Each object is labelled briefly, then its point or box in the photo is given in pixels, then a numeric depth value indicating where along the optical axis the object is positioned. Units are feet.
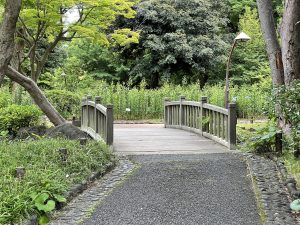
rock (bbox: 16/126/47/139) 35.98
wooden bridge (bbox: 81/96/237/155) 27.12
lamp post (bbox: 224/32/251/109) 40.94
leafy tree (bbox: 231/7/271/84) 83.82
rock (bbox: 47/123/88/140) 29.50
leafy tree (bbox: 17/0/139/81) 43.86
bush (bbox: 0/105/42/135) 38.19
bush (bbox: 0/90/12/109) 43.98
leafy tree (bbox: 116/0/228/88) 72.74
